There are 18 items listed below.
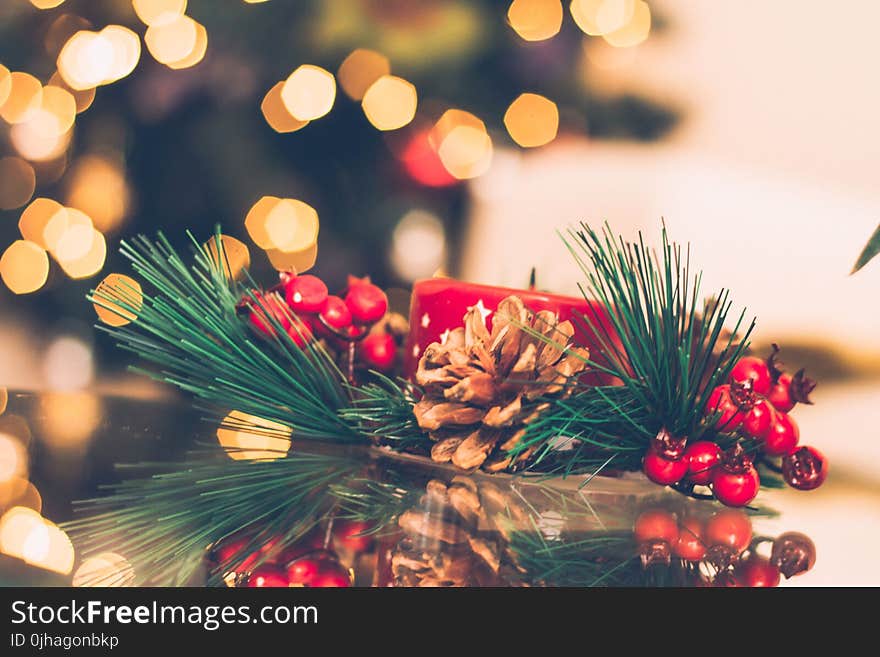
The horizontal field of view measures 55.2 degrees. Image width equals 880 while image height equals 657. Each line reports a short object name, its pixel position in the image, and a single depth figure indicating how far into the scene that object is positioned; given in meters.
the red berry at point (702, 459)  0.41
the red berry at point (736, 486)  0.40
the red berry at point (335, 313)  0.52
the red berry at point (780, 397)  0.48
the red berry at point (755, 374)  0.47
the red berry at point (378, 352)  0.56
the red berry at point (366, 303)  0.53
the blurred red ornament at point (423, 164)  0.89
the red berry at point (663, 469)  0.40
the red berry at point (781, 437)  0.44
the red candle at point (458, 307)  0.44
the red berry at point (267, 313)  0.50
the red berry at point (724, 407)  0.41
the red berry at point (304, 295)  0.52
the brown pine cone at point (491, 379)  0.40
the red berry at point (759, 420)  0.42
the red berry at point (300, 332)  0.49
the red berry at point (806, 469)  0.44
